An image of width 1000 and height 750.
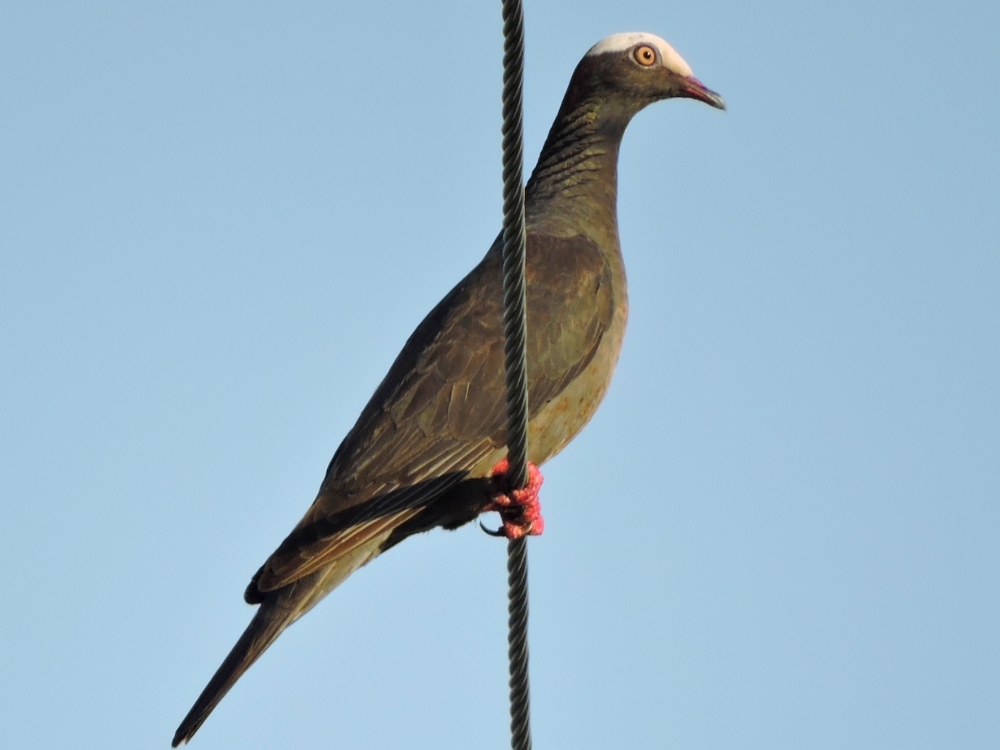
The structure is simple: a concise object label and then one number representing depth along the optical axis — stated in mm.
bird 8859
